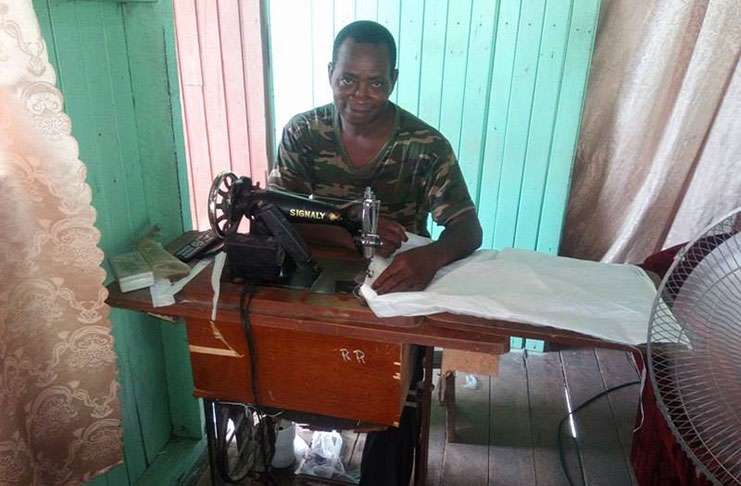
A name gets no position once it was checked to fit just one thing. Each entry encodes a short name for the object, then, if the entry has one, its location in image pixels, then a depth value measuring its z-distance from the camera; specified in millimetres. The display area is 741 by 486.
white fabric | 1131
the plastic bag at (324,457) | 1946
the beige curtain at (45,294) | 911
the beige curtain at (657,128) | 2277
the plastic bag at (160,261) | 1321
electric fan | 865
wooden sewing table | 1147
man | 1520
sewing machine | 1253
